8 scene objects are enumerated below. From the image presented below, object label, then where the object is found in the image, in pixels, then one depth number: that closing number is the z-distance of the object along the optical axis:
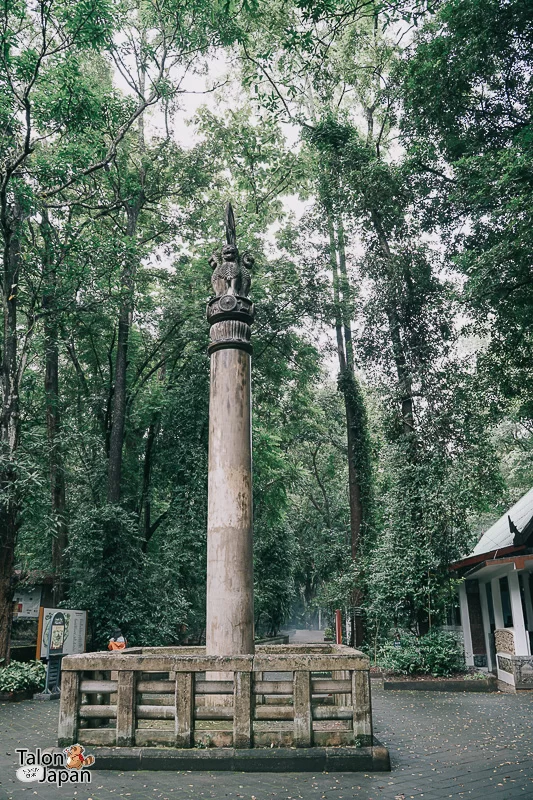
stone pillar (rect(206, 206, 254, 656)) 8.54
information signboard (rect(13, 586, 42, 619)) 27.14
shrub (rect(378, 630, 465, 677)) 16.48
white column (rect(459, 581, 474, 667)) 20.64
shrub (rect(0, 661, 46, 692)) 13.80
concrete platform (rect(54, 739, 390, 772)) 7.08
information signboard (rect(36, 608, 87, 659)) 14.11
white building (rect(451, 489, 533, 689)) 14.60
